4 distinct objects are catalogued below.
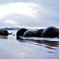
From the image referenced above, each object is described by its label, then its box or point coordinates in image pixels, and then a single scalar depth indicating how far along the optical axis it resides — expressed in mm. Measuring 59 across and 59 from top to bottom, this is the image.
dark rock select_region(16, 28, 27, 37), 14671
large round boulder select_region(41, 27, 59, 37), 11167
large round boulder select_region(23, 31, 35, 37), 12814
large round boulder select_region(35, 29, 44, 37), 12682
